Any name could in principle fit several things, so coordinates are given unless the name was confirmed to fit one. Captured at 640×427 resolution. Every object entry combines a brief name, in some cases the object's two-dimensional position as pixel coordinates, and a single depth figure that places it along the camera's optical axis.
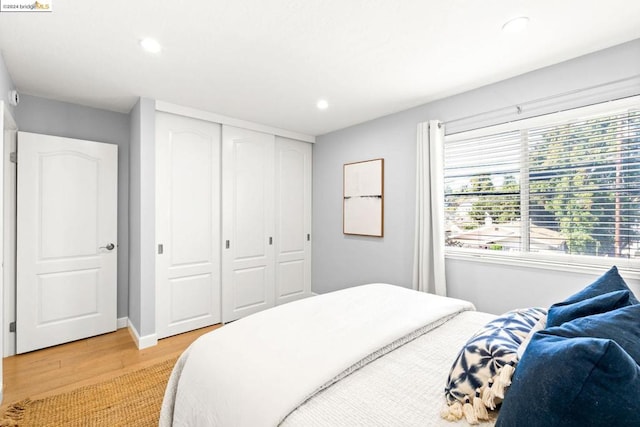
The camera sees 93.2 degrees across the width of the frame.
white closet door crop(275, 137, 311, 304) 4.12
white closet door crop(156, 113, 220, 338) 3.15
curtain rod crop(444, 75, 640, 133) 2.01
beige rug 1.91
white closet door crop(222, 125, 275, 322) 3.60
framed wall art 3.53
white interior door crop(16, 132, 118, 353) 2.88
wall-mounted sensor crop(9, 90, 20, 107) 2.48
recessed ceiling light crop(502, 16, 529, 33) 1.76
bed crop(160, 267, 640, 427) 0.71
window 2.05
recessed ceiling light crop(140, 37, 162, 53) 1.98
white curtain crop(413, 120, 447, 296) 2.88
